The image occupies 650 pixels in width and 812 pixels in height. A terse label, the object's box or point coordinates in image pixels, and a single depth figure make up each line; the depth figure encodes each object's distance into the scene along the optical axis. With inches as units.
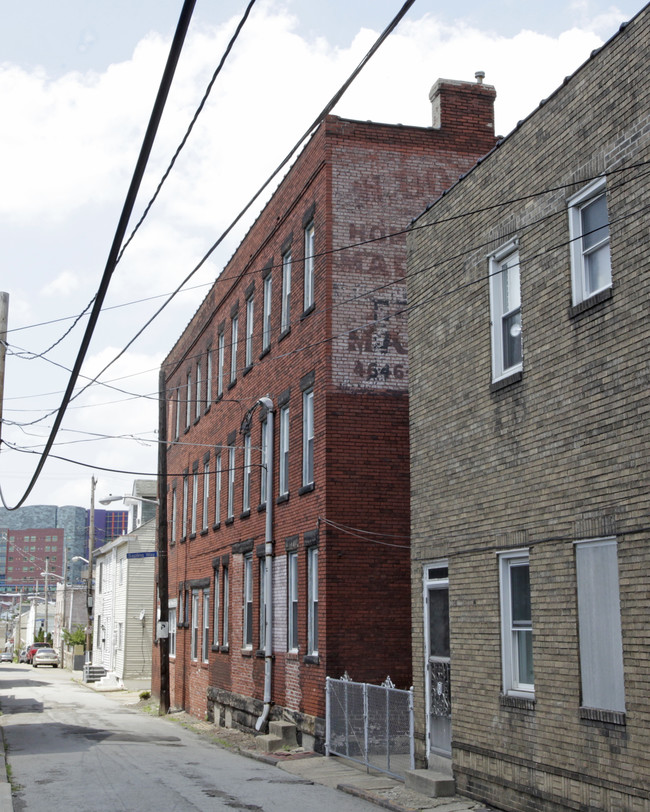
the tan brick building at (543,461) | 401.4
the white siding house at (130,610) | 1905.8
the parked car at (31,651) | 3320.9
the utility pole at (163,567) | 1199.6
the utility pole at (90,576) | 2269.9
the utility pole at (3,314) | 885.8
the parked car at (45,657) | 3058.6
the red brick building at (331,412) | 743.1
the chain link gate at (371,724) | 611.2
